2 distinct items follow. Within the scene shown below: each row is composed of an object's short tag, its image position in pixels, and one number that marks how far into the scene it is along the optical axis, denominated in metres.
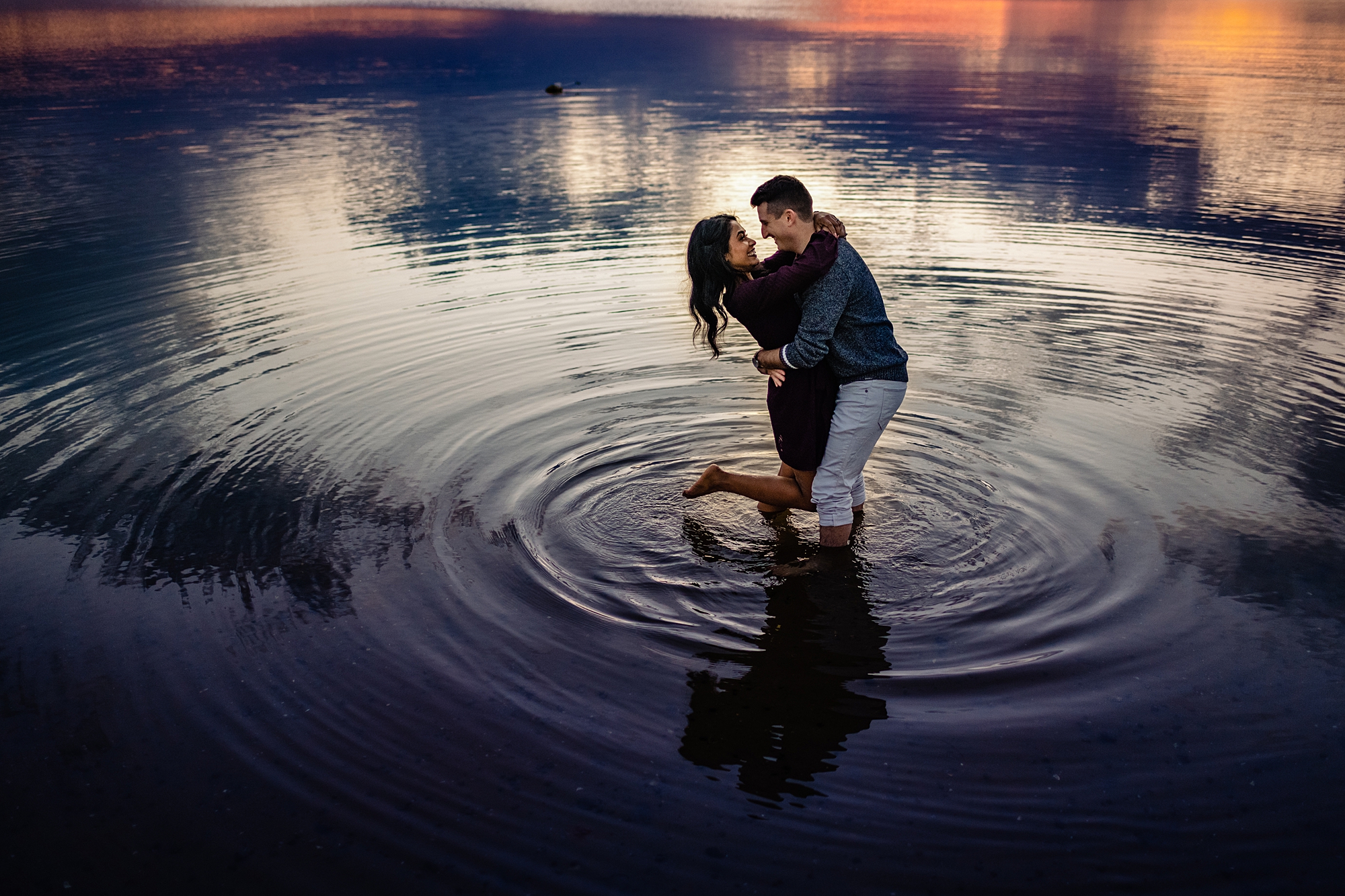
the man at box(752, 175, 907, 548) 4.48
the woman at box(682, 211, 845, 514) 4.47
